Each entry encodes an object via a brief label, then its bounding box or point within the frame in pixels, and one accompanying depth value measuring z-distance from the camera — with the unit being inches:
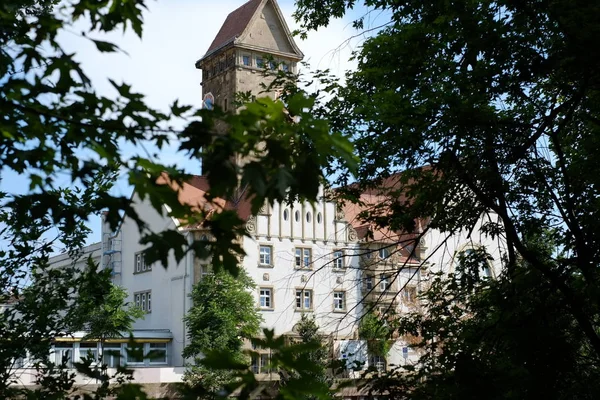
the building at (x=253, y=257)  1881.6
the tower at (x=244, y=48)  2369.6
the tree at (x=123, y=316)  1286.9
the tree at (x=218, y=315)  1692.9
